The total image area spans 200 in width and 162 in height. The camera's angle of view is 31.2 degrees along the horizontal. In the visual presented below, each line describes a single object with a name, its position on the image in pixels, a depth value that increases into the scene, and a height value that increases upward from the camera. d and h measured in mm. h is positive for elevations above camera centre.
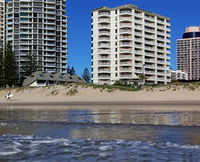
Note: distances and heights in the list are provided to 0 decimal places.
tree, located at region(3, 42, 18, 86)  90438 +3988
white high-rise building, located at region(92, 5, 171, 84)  117250 +12553
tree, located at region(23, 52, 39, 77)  105612 +5286
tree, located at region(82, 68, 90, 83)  130250 +3166
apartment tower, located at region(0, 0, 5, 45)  155875 +28912
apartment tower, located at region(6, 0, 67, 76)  135875 +20287
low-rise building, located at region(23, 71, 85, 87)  99125 +1575
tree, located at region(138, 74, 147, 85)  105562 +1927
